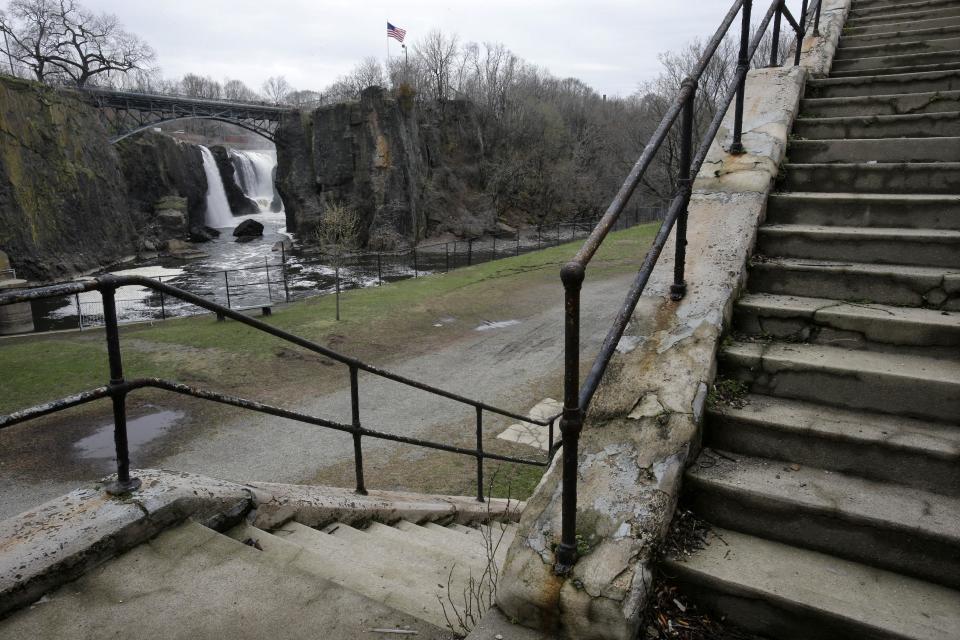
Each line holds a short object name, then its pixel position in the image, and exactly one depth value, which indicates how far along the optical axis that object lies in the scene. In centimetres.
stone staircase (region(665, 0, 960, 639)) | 195
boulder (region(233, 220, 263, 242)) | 4269
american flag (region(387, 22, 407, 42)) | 3772
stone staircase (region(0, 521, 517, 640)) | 196
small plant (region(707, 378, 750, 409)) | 263
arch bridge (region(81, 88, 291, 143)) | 3980
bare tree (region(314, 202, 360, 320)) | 1947
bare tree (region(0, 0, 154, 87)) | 3838
